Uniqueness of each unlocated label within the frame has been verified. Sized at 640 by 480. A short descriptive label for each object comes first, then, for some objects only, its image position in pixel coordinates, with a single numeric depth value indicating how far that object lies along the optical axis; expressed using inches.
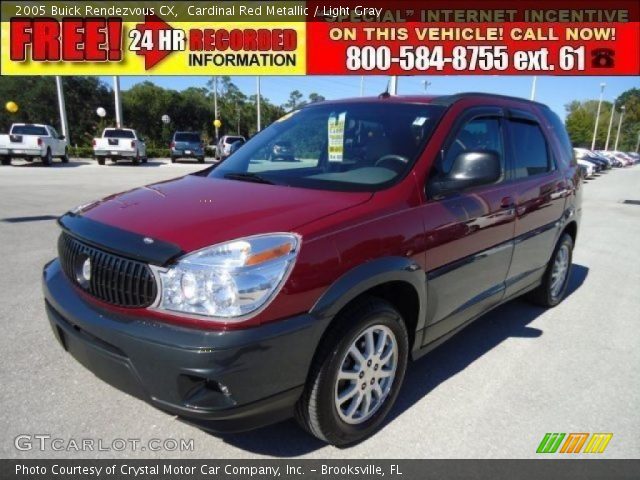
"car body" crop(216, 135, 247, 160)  984.1
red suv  79.1
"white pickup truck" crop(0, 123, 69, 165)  789.2
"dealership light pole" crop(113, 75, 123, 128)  1168.8
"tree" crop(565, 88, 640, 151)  3580.2
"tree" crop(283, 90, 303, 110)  3831.2
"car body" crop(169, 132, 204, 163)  1119.7
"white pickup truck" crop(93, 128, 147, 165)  912.3
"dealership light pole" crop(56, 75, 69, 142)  1141.7
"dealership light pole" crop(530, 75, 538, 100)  1368.1
